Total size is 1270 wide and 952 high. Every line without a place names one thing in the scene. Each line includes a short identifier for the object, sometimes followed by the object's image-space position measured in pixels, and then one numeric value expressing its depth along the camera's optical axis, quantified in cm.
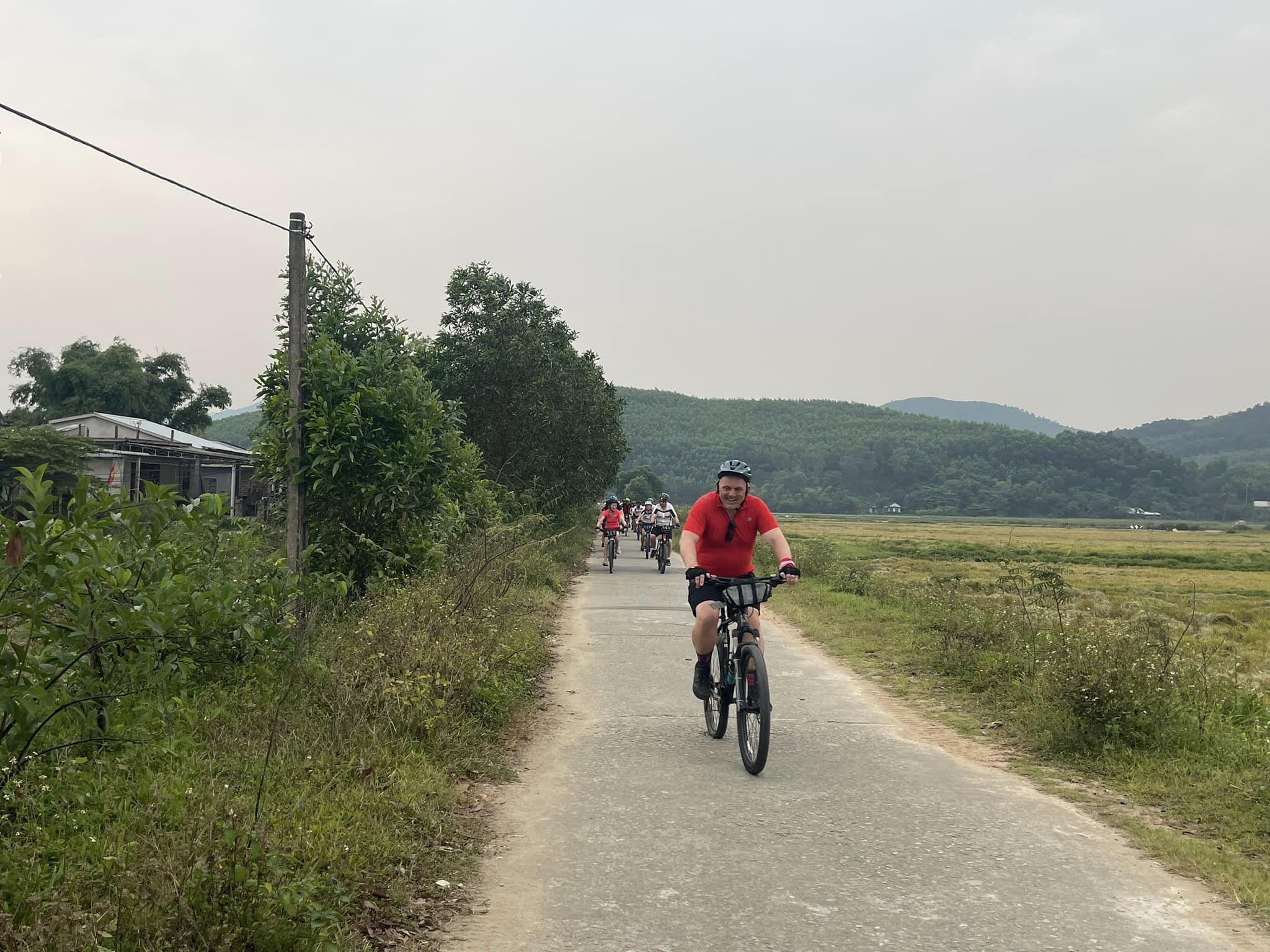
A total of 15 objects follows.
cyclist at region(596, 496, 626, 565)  2397
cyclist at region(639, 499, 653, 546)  2645
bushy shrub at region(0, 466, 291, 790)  344
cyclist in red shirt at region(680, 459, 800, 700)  678
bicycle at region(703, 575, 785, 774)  608
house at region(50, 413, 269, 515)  3259
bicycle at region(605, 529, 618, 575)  2495
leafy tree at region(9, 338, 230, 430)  5181
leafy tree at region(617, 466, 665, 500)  10294
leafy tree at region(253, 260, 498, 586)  973
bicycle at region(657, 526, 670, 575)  2494
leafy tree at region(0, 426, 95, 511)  2842
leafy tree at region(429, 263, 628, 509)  2811
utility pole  898
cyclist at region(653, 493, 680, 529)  2466
